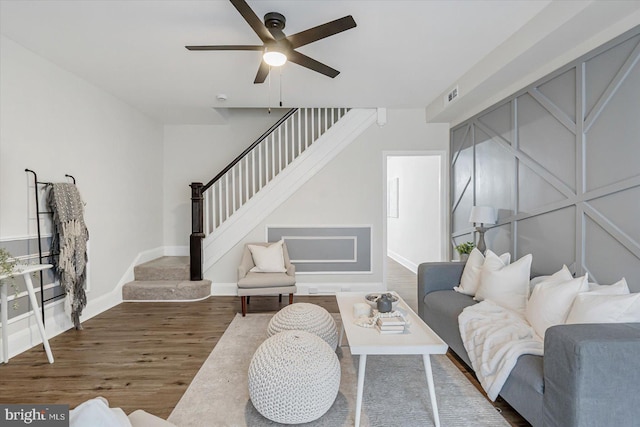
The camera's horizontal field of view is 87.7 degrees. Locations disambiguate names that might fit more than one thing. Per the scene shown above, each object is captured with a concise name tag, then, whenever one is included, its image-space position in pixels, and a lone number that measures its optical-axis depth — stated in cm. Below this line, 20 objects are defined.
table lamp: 369
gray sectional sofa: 153
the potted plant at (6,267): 241
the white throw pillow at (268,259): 430
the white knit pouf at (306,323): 259
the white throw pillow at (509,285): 264
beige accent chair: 387
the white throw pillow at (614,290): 195
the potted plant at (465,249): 401
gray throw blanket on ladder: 323
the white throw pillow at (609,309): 177
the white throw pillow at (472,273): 306
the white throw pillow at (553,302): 207
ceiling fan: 217
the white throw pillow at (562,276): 232
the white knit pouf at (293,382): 185
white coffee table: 196
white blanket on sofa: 194
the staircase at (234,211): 457
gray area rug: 198
